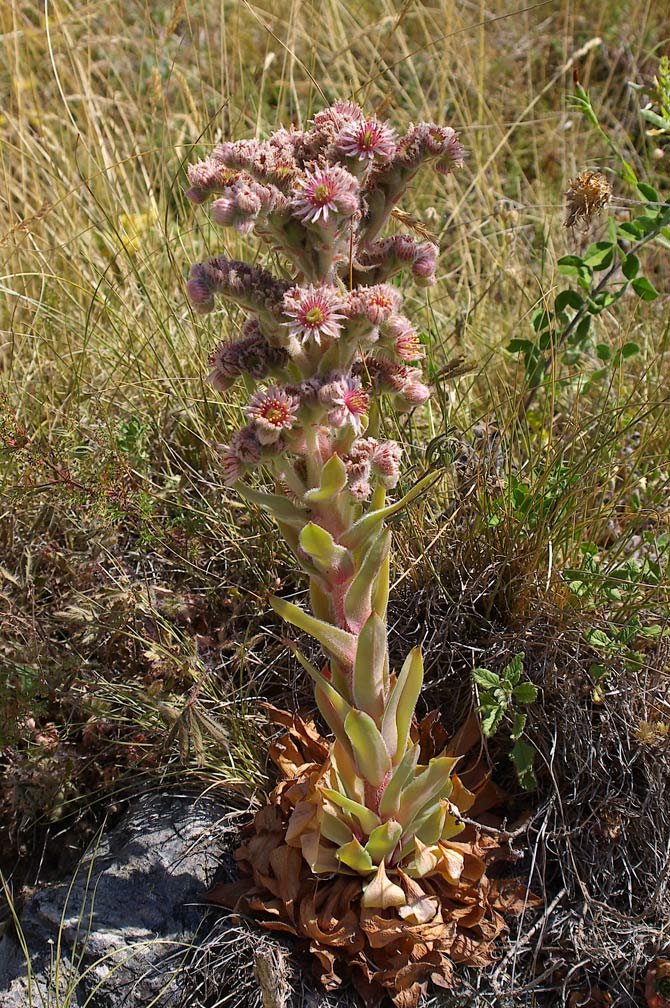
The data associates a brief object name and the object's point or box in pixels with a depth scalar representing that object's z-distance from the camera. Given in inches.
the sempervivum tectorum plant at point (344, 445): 61.4
